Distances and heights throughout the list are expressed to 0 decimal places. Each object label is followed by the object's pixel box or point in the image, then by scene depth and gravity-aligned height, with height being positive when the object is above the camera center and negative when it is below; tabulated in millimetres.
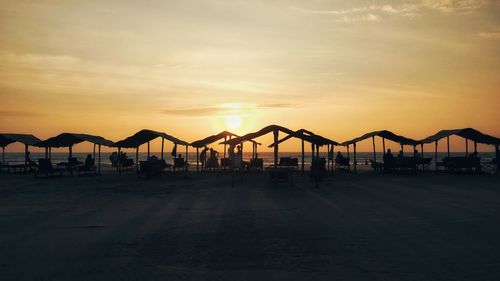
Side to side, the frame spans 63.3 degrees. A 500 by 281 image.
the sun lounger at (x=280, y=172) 19066 -578
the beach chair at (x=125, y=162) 30234 +8
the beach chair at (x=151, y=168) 23891 -358
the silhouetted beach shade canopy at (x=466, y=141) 26391 +1132
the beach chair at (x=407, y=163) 26734 -326
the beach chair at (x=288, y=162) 27706 -149
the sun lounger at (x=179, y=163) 28616 -115
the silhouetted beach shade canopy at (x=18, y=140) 29781 +1823
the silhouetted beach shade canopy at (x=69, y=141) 26469 +1464
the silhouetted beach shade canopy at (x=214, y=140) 29398 +1524
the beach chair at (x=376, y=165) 28347 -462
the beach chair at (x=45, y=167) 24062 -212
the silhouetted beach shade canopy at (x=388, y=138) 28891 +1473
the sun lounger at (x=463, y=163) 26222 -375
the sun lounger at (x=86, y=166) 25781 -205
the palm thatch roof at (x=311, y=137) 22503 +1301
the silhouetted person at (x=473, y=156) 26717 +74
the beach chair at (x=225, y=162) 30467 -99
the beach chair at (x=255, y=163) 29936 -206
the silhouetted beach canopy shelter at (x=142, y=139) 25250 +1471
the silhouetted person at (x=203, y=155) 32844 +490
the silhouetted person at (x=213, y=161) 31916 -11
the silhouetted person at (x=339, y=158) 32112 +83
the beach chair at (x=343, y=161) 31462 -159
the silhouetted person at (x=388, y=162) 27848 -255
